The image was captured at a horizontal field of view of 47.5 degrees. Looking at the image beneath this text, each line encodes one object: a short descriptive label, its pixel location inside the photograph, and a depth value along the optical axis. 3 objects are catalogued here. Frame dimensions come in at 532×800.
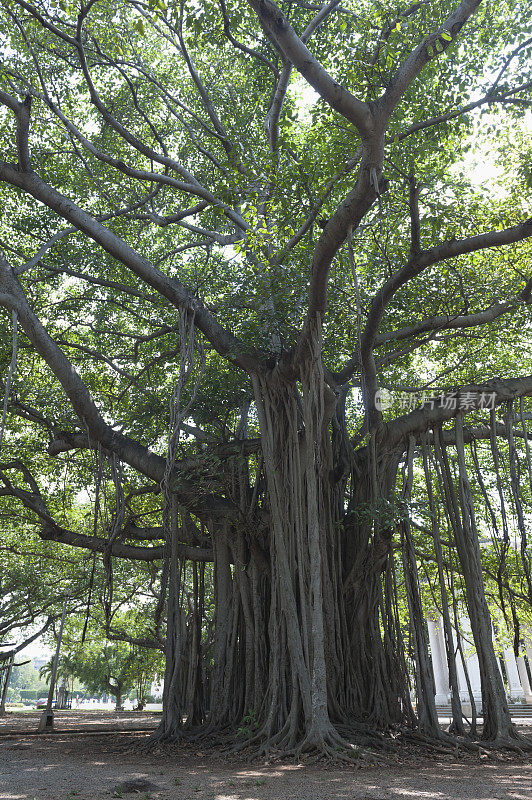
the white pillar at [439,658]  17.66
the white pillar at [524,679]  17.57
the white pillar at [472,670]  17.38
